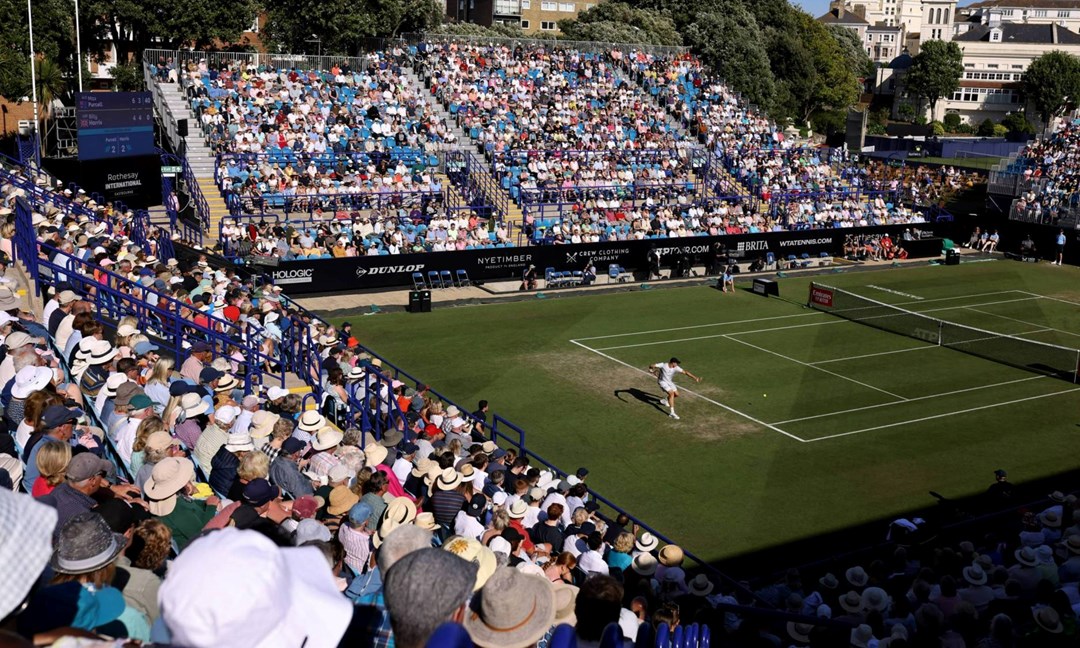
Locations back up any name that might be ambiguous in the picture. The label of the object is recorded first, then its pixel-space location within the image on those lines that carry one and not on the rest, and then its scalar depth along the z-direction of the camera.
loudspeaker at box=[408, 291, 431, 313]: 30.53
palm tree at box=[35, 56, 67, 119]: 41.75
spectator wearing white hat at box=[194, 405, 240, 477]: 11.01
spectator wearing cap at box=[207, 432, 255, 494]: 10.13
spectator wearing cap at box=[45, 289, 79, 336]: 14.42
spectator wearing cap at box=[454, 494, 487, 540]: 11.74
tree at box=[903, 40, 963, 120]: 123.44
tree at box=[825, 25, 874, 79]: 112.12
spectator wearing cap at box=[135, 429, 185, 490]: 9.56
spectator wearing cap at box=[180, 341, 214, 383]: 14.77
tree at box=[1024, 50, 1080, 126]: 112.25
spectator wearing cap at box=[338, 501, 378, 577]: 8.78
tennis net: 26.83
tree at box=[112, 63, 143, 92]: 53.16
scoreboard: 30.91
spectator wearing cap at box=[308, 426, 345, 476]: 11.20
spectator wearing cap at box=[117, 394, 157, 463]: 10.65
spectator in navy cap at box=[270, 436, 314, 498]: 10.16
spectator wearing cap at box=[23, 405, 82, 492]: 9.06
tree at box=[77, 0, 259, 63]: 55.31
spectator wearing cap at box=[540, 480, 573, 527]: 13.22
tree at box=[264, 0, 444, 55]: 62.06
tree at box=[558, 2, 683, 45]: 78.25
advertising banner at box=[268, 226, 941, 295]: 32.06
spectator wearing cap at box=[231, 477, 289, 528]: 8.78
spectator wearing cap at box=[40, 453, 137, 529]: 7.45
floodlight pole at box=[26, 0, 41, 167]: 33.25
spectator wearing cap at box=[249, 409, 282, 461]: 11.21
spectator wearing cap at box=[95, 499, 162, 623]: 5.79
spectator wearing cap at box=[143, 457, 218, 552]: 8.51
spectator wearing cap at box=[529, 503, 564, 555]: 12.27
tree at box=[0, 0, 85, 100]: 41.03
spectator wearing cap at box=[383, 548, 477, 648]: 3.80
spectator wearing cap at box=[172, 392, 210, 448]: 11.43
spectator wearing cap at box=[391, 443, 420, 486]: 13.77
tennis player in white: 21.97
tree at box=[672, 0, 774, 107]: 77.00
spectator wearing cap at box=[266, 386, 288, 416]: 13.58
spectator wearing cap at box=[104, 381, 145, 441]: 11.15
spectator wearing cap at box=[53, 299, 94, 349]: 13.83
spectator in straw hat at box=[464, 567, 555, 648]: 4.51
